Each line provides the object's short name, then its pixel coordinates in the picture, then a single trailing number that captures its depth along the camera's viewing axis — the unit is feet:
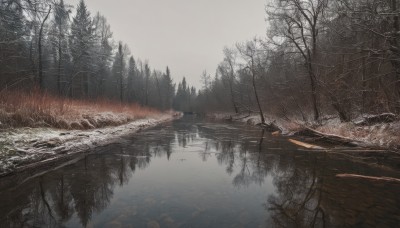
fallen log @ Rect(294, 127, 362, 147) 28.89
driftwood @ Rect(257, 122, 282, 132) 56.09
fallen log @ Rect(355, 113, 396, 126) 28.69
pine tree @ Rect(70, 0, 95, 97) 96.53
